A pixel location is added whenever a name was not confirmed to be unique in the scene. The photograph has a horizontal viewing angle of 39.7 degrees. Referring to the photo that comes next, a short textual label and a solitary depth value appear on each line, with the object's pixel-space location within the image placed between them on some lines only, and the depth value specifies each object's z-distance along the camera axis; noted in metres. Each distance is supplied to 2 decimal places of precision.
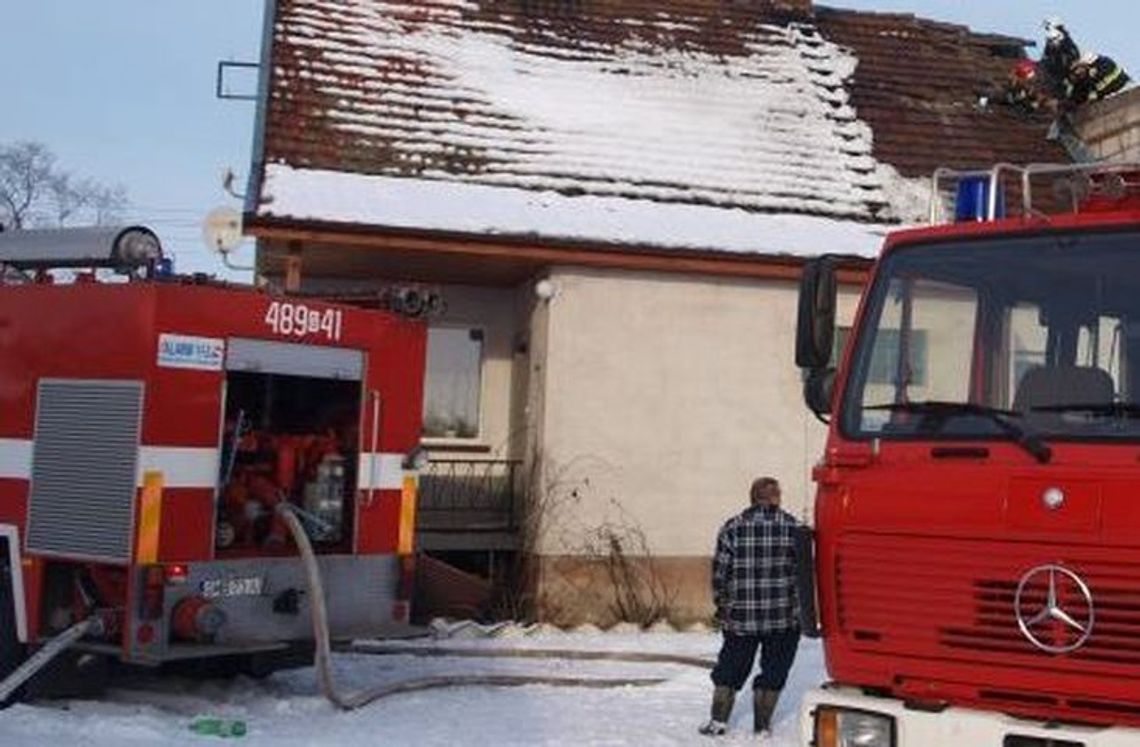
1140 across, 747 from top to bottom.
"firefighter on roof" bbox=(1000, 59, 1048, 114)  18.94
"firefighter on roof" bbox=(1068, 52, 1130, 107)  18.48
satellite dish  11.02
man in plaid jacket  9.21
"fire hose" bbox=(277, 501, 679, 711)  9.57
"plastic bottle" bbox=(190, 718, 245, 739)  8.78
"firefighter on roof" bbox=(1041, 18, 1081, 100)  18.62
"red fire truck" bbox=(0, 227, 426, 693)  9.03
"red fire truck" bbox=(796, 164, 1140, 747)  5.06
